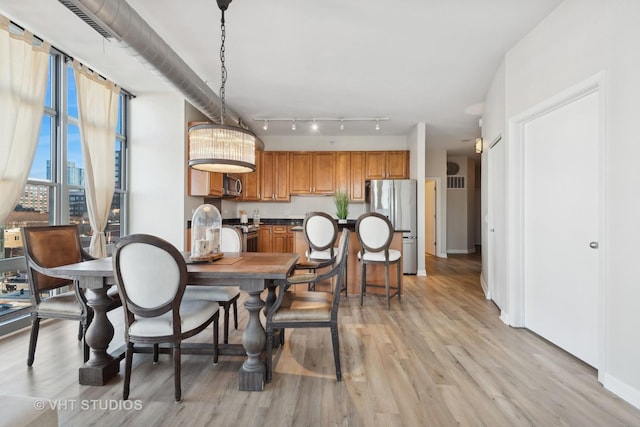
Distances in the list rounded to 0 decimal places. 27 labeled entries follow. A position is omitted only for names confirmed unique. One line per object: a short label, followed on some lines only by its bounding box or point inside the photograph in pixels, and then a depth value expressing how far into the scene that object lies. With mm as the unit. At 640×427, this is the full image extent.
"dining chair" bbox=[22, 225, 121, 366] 2193
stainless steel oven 5504
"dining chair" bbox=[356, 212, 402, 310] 3697
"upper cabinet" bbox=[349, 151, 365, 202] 6507
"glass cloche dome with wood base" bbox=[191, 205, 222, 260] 2287
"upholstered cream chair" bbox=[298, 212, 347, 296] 3760
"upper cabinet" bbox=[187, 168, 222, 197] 4500
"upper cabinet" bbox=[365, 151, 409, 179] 6484
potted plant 6094
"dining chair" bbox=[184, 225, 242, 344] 2387
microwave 5220
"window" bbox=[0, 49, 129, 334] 2861
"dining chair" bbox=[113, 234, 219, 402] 1740
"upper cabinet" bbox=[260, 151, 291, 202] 6594
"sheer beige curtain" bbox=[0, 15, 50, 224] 2535
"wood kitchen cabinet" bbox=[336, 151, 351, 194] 6520
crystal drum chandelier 2283
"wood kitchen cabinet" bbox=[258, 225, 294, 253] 6418
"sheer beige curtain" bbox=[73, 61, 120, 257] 3475
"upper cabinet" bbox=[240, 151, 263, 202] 6559
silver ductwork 2006
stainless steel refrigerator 5648
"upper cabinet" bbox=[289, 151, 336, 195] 6539
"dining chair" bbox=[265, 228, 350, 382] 2047
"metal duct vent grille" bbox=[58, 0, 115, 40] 1932
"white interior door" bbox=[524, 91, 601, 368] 2322
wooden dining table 1915
